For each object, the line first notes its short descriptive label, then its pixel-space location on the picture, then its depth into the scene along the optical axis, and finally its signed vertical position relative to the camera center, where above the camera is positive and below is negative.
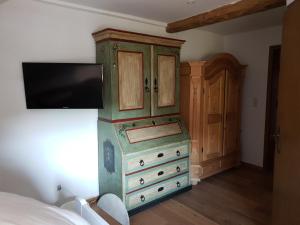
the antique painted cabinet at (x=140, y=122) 2.33 -0.35
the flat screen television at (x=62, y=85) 2.08 +0.06
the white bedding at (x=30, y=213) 0.90 -0.52
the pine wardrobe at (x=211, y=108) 3.01 -0.25
